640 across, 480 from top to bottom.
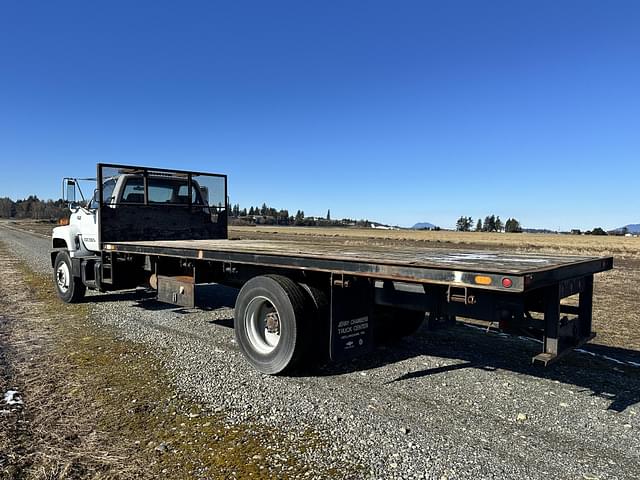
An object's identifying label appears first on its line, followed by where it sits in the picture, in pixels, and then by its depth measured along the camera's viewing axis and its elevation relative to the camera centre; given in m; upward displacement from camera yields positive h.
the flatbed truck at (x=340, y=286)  3.97 -0.67
